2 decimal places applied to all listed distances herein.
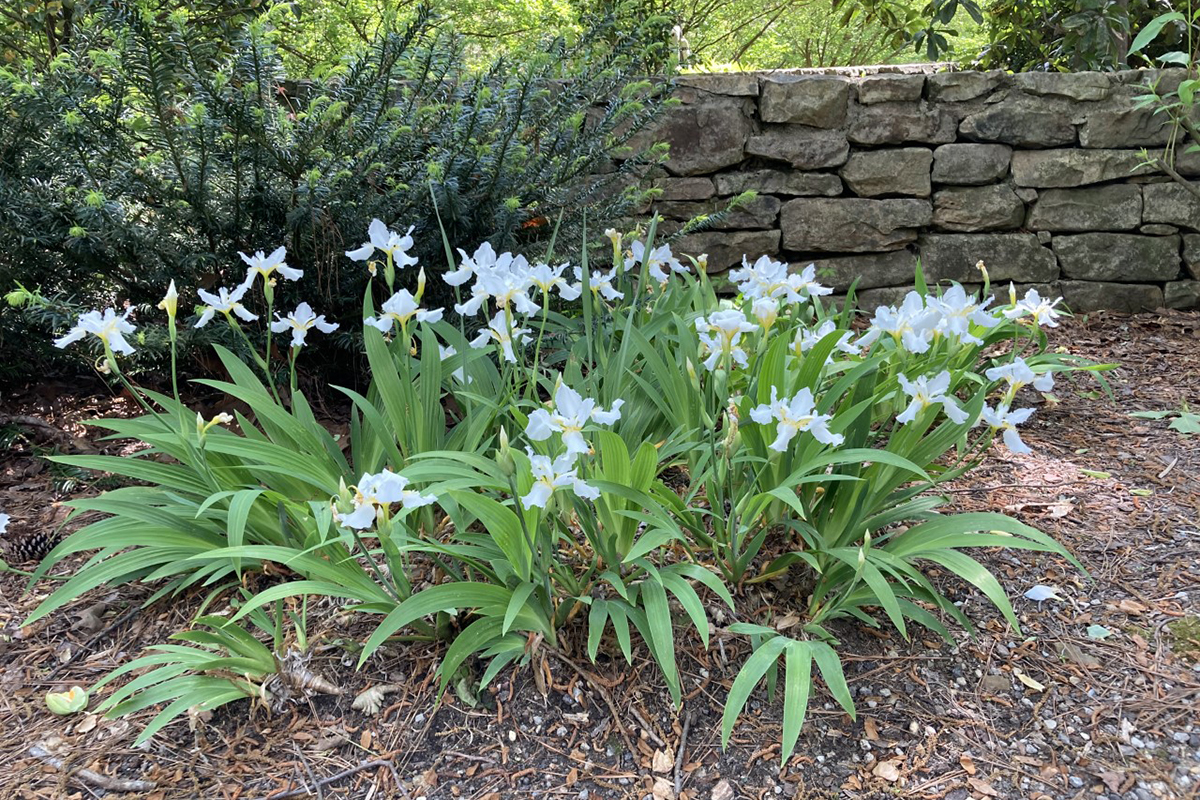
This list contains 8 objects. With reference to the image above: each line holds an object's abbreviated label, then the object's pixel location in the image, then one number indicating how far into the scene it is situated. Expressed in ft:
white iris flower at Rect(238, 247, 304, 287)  5.33
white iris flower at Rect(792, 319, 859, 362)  5.84
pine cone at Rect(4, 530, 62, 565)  5.77
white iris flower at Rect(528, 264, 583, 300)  5.13
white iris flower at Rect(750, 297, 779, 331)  5.01
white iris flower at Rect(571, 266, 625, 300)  6.32
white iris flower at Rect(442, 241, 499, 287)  5.22
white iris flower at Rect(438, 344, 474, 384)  5.62
